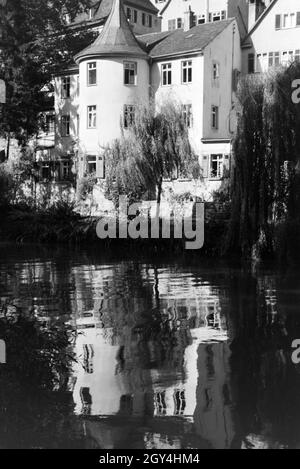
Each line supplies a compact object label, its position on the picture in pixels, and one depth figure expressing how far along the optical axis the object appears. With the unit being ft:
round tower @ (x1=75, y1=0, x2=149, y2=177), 138.51
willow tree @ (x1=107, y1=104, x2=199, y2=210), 116.78
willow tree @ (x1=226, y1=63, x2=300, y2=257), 83.76
